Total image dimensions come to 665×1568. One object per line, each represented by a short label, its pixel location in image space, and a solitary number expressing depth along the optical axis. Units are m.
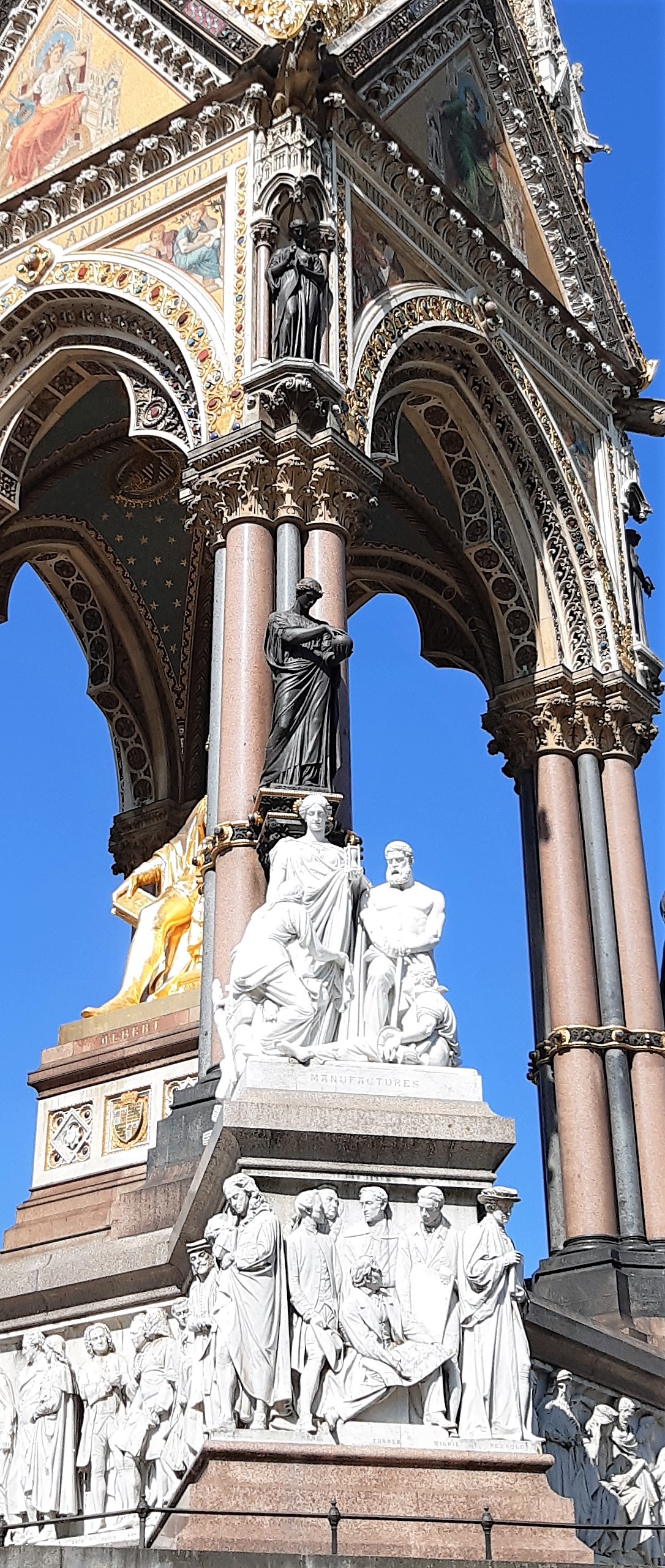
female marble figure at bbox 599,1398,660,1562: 11.67
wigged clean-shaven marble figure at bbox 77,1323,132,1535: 10.72
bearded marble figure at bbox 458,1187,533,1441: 8.73
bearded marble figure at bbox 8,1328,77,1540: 10.82
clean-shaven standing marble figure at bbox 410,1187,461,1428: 8.71
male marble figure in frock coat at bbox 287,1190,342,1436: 8.56
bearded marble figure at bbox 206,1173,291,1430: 8.42
